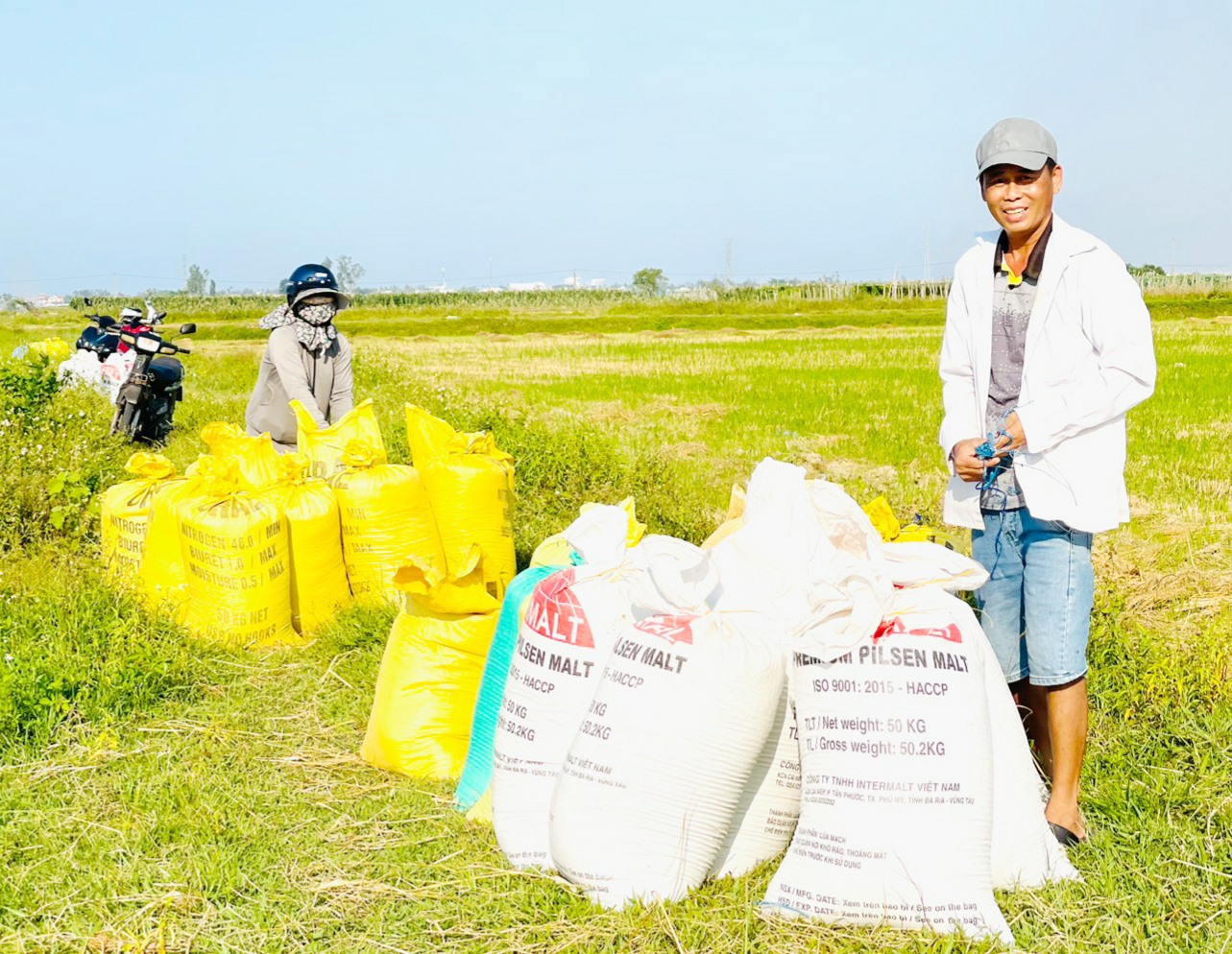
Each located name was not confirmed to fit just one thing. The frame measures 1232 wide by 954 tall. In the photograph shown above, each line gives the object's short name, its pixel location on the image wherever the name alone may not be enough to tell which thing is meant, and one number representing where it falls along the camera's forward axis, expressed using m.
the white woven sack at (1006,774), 2.50
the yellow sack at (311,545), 4.38
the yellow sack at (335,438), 4.93
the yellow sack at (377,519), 4.44
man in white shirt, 2.63
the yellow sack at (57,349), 11.53
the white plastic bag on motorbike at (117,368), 9.92
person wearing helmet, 5.28
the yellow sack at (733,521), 3.01
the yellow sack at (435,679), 3.26
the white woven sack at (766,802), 2.60
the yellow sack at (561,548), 3.27
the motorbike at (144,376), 8.73
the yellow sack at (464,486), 4.66
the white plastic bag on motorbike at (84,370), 10.34
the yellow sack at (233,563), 4.15
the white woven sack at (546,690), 2.65
